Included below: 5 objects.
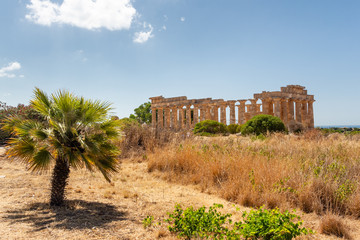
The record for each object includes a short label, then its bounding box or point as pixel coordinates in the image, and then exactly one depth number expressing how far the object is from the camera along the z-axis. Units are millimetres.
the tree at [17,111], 16578
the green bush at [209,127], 25469
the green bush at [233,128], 27770
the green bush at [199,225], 3775
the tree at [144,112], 50688
